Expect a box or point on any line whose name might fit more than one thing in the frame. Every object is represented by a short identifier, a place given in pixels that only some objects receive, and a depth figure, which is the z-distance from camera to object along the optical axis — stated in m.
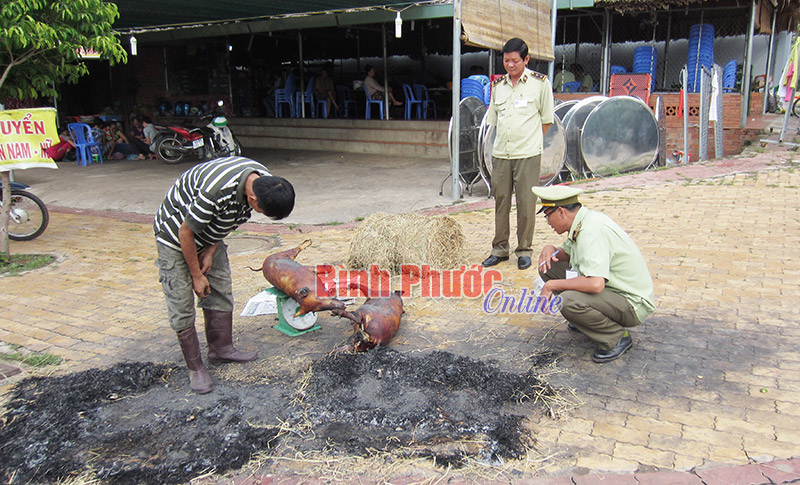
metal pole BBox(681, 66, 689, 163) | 10.71
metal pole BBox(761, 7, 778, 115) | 14.05
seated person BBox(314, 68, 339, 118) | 16.20
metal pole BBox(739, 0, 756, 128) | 12.12
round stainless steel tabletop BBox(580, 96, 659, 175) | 9.62
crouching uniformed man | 3.40
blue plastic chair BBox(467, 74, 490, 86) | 10.82
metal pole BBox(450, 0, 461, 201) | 7.86
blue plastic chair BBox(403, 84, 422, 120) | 14.78
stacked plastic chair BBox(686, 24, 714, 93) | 13.59
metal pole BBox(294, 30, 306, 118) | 16.03
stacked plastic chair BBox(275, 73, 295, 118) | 16.74
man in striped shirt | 3.02
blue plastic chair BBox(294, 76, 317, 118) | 16.52
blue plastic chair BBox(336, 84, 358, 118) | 16.58
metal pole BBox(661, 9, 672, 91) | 13.88
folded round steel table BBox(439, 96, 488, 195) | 8.81
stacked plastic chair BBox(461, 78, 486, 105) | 10.69
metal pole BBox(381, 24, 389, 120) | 14.13
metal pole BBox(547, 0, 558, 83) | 10.63
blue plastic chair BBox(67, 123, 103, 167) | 14.05
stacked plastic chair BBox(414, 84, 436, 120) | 15.70
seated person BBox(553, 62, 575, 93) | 14.73
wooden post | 6.04
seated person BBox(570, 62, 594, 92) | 14.99
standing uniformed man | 5.30
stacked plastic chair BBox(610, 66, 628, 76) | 14.72
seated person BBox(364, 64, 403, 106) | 14.86
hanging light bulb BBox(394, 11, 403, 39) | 9.19
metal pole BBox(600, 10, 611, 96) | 13.32
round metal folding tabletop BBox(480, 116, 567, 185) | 8.90
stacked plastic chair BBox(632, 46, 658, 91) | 13.98
